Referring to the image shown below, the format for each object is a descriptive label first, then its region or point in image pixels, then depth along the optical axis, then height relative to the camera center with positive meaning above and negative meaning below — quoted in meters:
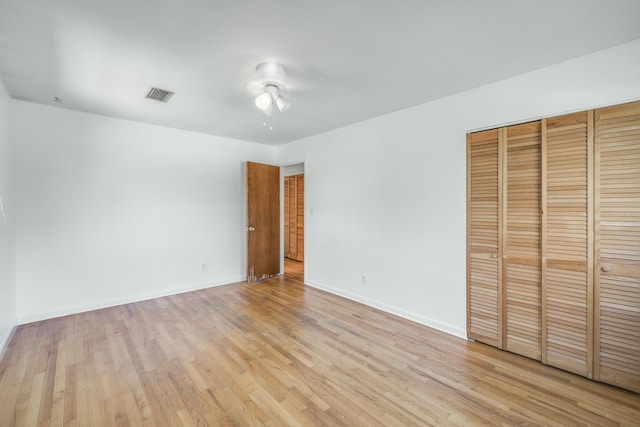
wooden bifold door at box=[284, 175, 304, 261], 6.69 -0.15
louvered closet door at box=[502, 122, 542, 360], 2.31 -0.26
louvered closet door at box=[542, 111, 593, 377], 2.08 -0.25
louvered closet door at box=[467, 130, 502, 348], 2.52 -0.27
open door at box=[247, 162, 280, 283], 4.67 -0.18
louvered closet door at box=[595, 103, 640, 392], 1.90 -0.25
